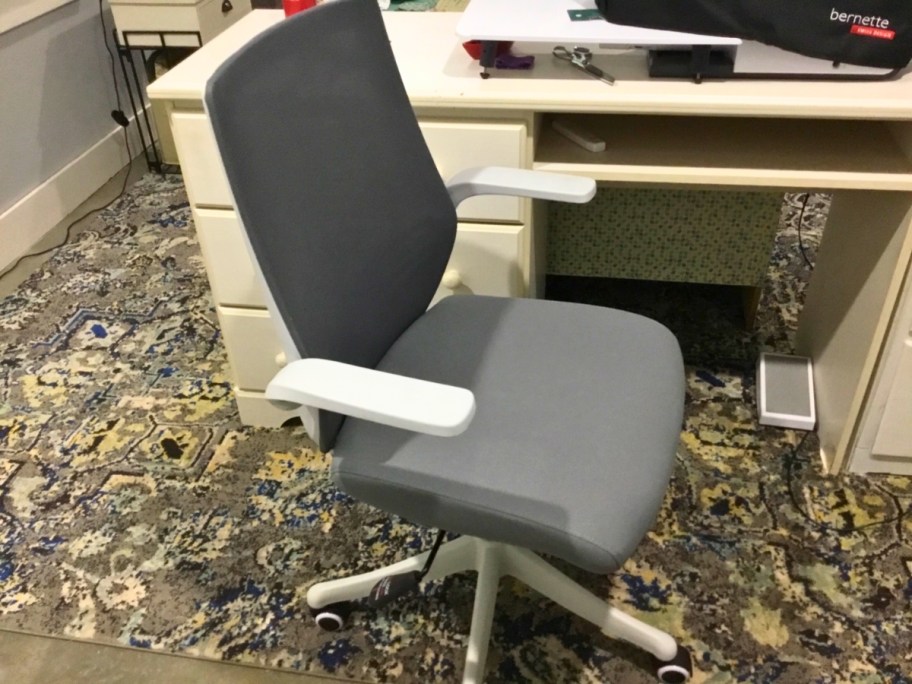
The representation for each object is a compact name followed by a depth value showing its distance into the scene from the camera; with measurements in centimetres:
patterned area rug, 127
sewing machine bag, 115
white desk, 123
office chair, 86
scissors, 129
